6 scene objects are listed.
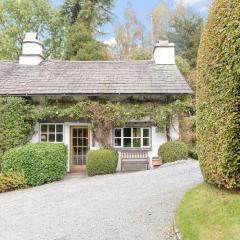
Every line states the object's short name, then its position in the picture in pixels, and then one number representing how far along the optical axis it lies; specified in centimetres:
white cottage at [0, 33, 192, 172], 1266
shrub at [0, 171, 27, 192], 961
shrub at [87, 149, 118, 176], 1134
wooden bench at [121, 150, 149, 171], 1227
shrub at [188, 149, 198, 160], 1349
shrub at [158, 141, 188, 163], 1198
